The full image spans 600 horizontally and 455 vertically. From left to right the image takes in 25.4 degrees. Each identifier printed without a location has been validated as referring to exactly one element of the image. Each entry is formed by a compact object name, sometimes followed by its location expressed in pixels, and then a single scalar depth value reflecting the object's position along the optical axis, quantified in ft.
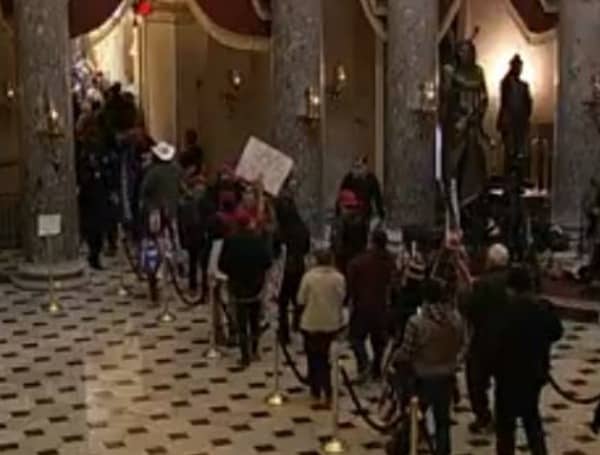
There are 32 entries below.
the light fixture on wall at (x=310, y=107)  55.83
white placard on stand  51.39
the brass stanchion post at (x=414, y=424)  28.78
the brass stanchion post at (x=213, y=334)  42.79
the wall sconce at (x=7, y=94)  62.13
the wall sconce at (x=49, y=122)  52.37
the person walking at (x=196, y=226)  49.34
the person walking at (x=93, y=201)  56.23
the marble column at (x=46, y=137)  52.54
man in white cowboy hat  50.88
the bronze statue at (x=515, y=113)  62.03
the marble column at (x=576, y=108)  59.11
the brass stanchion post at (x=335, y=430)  33.47
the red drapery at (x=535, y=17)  64.49
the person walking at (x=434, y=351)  30.17
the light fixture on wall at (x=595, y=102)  57.82
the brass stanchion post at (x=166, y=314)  47.91
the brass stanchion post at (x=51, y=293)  49.98
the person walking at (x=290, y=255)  42.34
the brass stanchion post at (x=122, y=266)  52.49
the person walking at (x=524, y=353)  29.43
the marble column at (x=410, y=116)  57.88
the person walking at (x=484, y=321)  32.50
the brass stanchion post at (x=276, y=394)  37.78
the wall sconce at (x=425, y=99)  57.62
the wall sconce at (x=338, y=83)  67.51
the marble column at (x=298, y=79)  55.83
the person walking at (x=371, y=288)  37.76
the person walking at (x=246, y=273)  40.45
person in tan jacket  36.42
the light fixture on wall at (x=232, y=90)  71.10
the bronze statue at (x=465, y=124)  57.72
